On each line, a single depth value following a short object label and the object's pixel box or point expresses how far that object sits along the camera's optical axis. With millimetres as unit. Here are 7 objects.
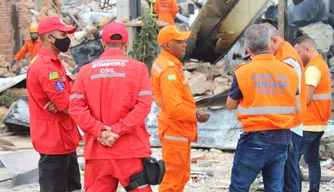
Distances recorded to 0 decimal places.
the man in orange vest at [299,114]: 5250
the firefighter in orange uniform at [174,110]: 5277
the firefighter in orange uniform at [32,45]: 12650
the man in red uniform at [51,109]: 5090
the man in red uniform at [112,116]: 4438
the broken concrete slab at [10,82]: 12531
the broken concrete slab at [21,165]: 7233
